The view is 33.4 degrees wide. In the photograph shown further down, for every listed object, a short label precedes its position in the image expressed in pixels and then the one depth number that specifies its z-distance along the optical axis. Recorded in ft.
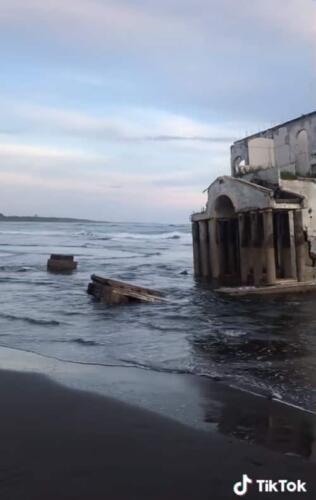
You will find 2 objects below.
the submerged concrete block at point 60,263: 104.32
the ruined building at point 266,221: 72.69
